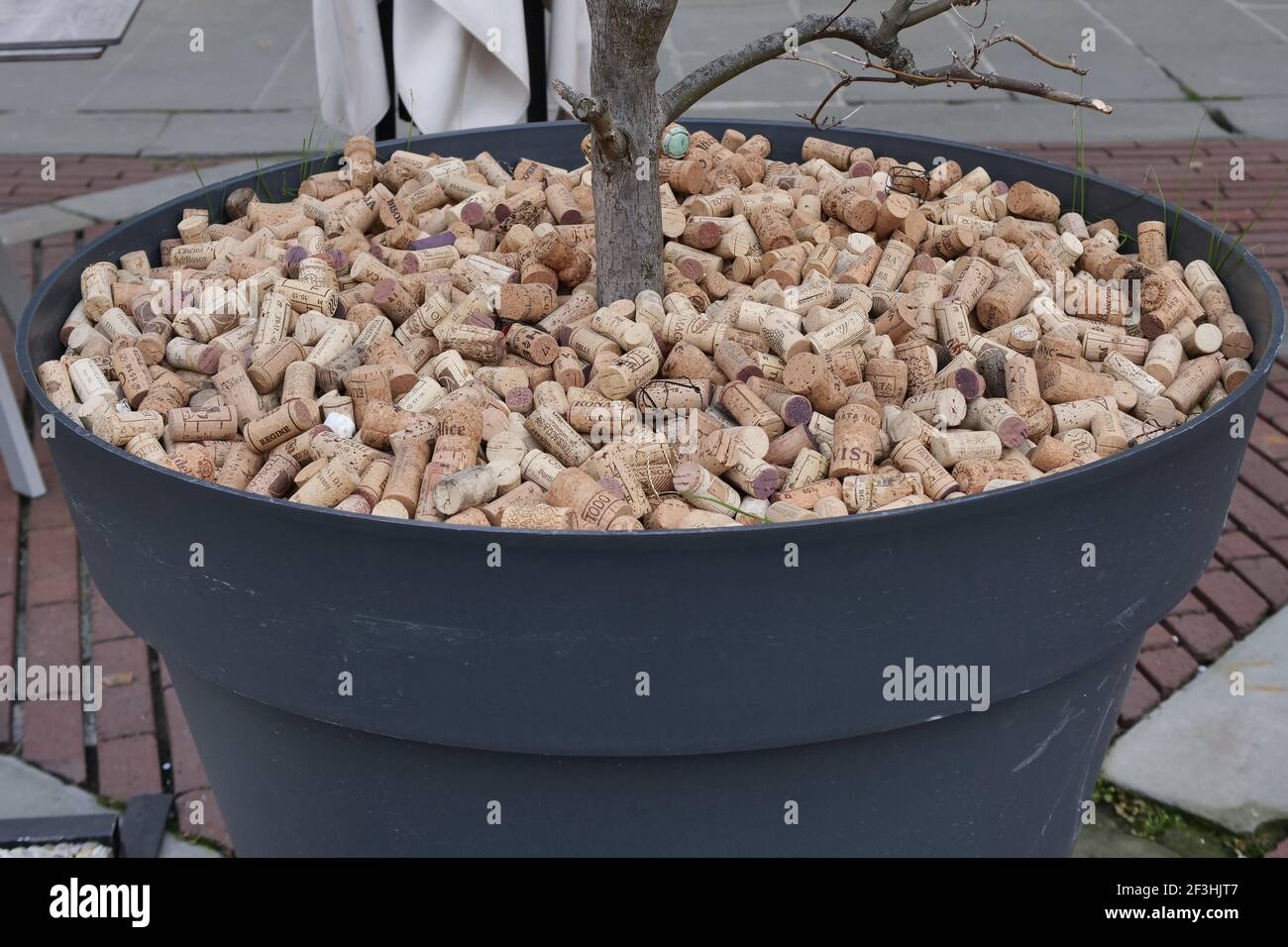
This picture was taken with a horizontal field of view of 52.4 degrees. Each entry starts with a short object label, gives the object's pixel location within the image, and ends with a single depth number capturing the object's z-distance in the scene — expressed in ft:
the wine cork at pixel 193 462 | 4.01
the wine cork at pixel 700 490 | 3.83
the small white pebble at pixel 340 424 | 4.29
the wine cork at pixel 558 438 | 4.09
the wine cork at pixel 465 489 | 3.75
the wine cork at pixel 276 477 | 4.02
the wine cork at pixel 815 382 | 4.31
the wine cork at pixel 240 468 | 4.07
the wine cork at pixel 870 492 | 3.85
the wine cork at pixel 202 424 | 4.26
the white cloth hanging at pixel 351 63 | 7.36
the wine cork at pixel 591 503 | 3.64
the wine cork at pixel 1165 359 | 4.53
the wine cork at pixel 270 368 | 4.56
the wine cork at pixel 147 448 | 4.10
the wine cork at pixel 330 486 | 3.94
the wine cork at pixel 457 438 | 3.96
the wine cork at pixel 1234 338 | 4.50
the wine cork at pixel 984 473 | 3.90
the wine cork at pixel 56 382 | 4.31
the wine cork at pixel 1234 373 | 4.32
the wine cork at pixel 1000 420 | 4.22
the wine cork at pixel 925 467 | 3.90
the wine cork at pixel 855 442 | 3.96
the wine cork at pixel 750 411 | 4.22
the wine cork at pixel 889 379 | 4.39
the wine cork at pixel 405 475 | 3.88
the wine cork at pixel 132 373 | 4.47
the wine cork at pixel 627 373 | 4.34
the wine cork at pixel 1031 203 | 5.50
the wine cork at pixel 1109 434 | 4.13
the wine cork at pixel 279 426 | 4.19
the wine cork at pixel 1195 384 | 4.42
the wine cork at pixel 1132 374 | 4.49
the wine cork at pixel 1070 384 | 4.43
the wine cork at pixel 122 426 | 4.19
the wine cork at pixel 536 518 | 3.66
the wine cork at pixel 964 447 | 4.07
